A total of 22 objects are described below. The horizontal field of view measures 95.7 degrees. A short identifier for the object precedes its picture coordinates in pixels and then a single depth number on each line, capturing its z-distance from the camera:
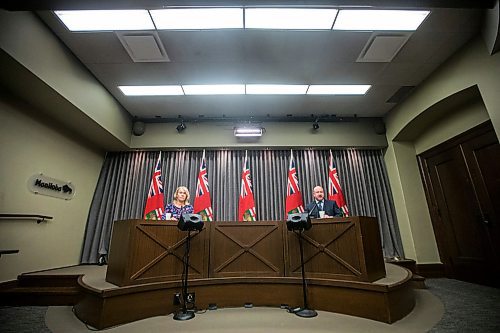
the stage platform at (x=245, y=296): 2.36
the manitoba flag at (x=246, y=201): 4.89
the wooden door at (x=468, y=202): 3.57
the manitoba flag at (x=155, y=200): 4.91
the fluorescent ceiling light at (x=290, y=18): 2.87
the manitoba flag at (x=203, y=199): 4.88
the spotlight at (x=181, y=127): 5.32
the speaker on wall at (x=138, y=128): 5.31
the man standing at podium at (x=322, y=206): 4.03
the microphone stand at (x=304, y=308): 2.54
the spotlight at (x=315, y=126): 5.34
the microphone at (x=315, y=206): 4.05
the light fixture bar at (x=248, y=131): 5.18
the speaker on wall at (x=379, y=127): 5.38
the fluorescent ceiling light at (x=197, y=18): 2.86
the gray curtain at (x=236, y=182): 4.98
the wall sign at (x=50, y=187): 3.67
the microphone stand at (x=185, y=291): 2.53
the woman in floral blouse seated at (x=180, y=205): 3.74
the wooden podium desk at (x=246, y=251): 2.65
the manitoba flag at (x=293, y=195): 4.98
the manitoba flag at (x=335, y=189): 4.98
